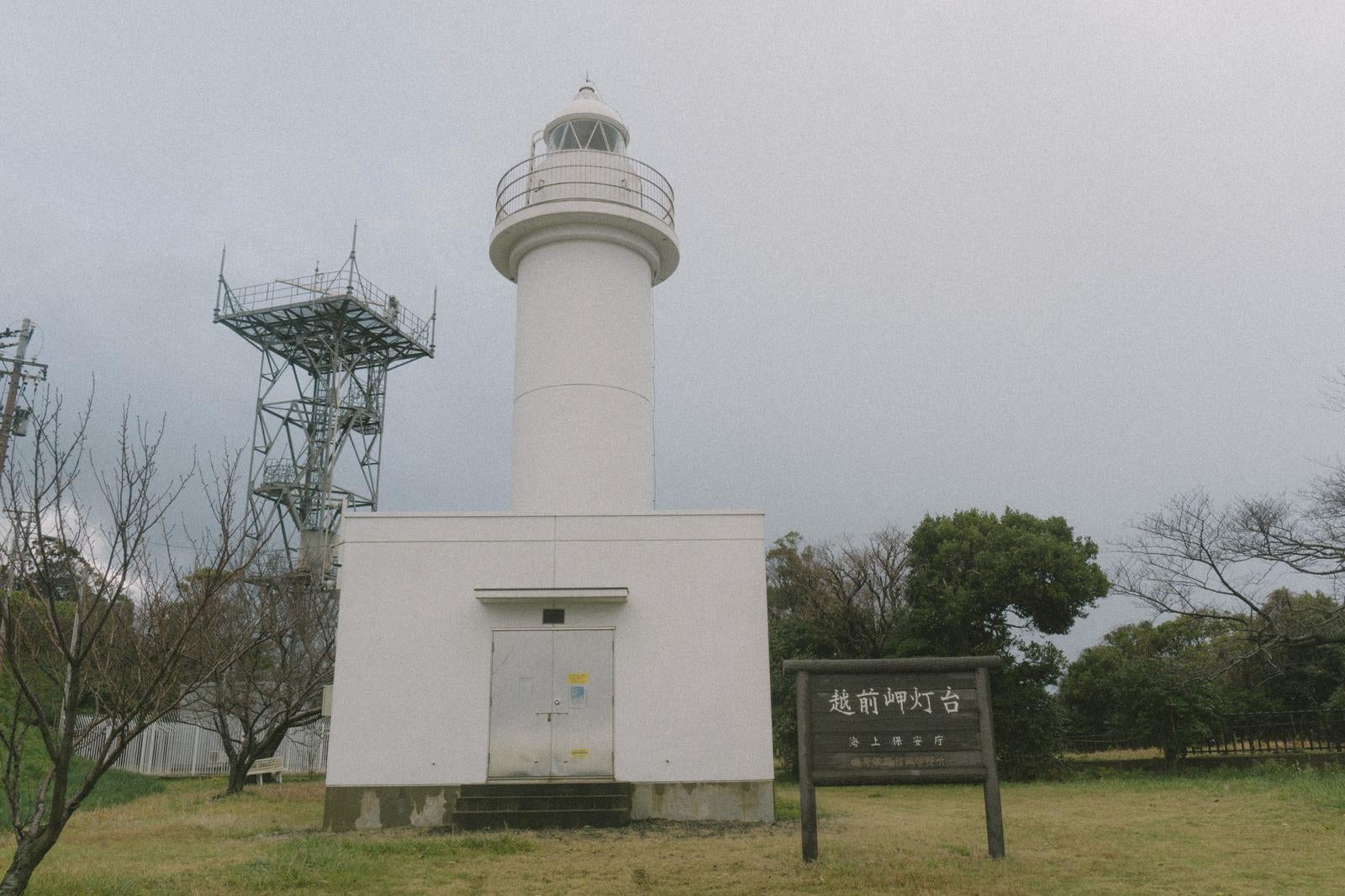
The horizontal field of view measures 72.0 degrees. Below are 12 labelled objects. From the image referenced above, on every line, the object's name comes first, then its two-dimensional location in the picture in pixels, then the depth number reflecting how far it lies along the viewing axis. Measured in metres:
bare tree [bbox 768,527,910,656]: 19.64
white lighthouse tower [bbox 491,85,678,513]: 12.32
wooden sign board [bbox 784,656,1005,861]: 7.88
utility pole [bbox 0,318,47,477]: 20.75
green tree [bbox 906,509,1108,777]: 16.41
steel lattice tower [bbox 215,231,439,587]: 31.42
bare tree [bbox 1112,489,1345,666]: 13.60
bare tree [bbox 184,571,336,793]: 15.72
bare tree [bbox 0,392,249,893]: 5.93
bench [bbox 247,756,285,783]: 17.94
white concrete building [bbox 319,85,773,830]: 10.33
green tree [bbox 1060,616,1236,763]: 15.95
